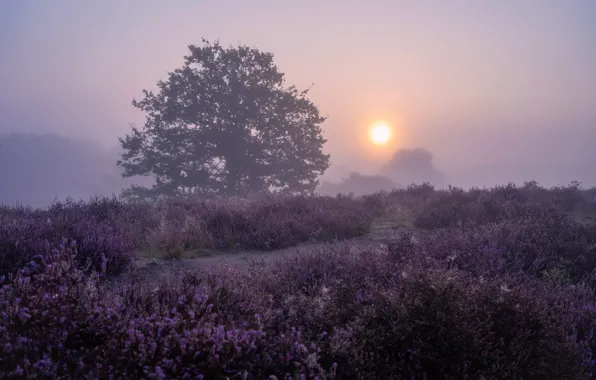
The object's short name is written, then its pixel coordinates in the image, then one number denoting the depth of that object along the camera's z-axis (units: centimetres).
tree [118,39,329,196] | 2316
